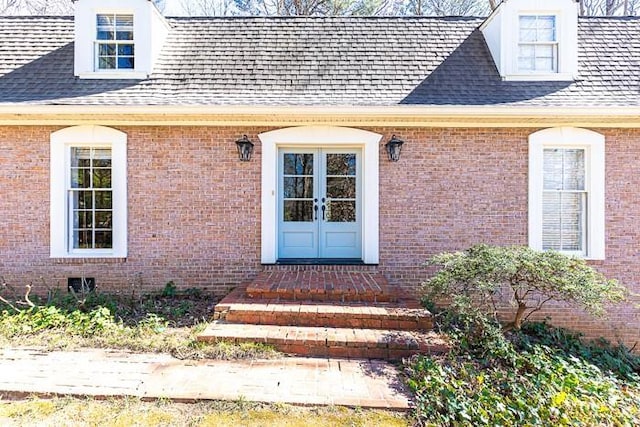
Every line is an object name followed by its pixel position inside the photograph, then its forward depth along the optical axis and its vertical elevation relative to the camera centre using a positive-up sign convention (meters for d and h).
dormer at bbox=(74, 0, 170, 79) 6.77 +3.06
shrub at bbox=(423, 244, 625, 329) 4.46 -0.79
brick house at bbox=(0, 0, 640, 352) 6.29 +0.68
